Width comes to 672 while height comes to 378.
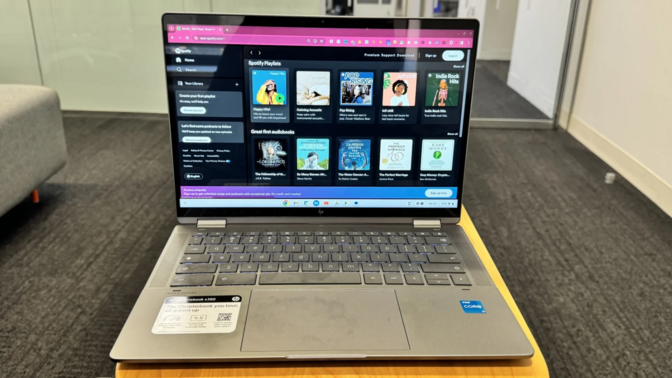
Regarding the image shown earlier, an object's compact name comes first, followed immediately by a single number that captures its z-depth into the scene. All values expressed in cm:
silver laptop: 69
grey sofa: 180
